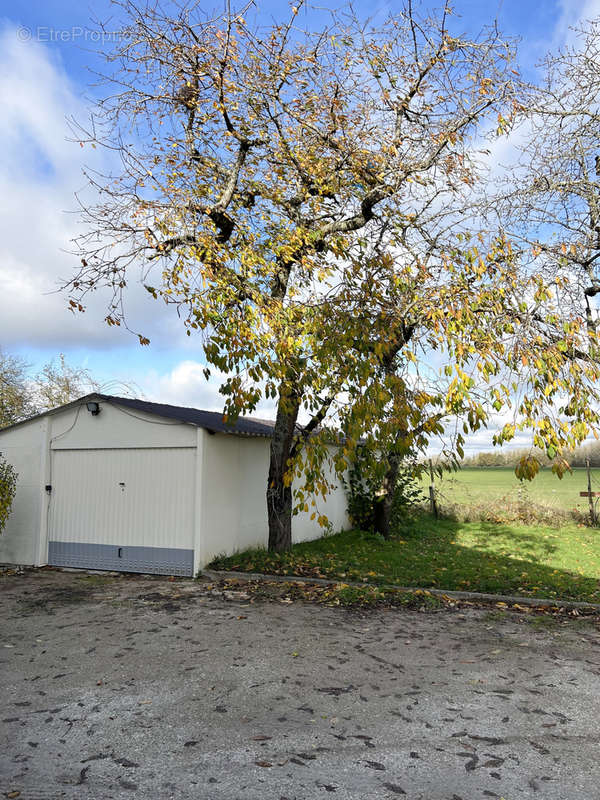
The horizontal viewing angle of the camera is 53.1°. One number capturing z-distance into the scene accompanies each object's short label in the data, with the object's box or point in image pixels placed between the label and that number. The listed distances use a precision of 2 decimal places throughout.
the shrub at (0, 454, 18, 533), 11.27
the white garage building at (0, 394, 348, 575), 10.48
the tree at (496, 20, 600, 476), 7.38
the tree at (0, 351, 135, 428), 24.12
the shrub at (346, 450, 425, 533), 15.69
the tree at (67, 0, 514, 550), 8.53
